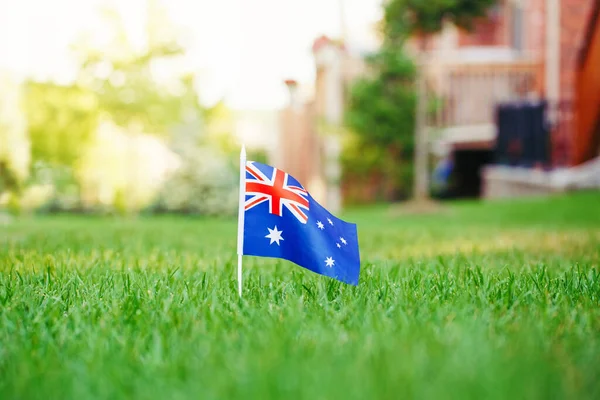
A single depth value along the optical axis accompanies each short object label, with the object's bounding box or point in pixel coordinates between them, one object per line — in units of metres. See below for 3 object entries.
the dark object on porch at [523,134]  11.98
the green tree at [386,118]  14.40
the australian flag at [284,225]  2.85
